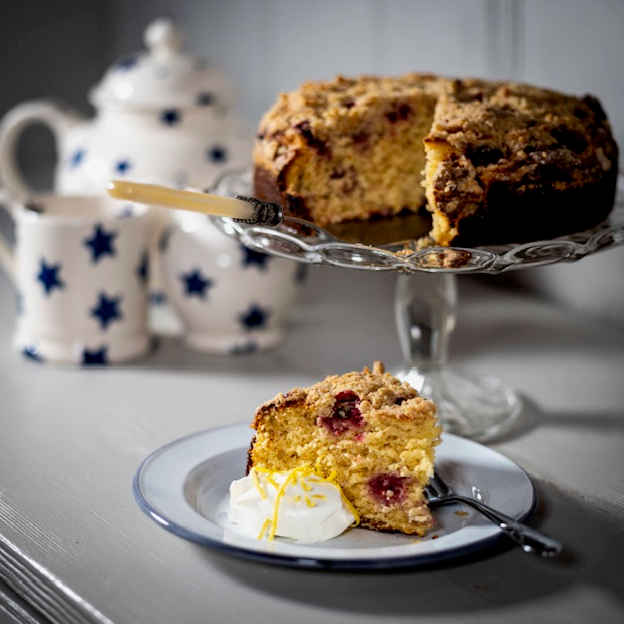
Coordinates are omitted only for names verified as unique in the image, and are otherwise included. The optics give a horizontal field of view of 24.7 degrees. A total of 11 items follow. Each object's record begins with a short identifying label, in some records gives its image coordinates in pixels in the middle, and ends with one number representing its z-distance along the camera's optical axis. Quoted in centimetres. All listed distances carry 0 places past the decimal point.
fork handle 64
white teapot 102
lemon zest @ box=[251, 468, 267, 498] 69
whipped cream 68
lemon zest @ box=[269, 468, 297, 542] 67
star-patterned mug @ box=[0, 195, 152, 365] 93
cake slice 69
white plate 64
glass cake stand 74
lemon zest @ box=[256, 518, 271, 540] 67
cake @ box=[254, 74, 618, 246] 78
